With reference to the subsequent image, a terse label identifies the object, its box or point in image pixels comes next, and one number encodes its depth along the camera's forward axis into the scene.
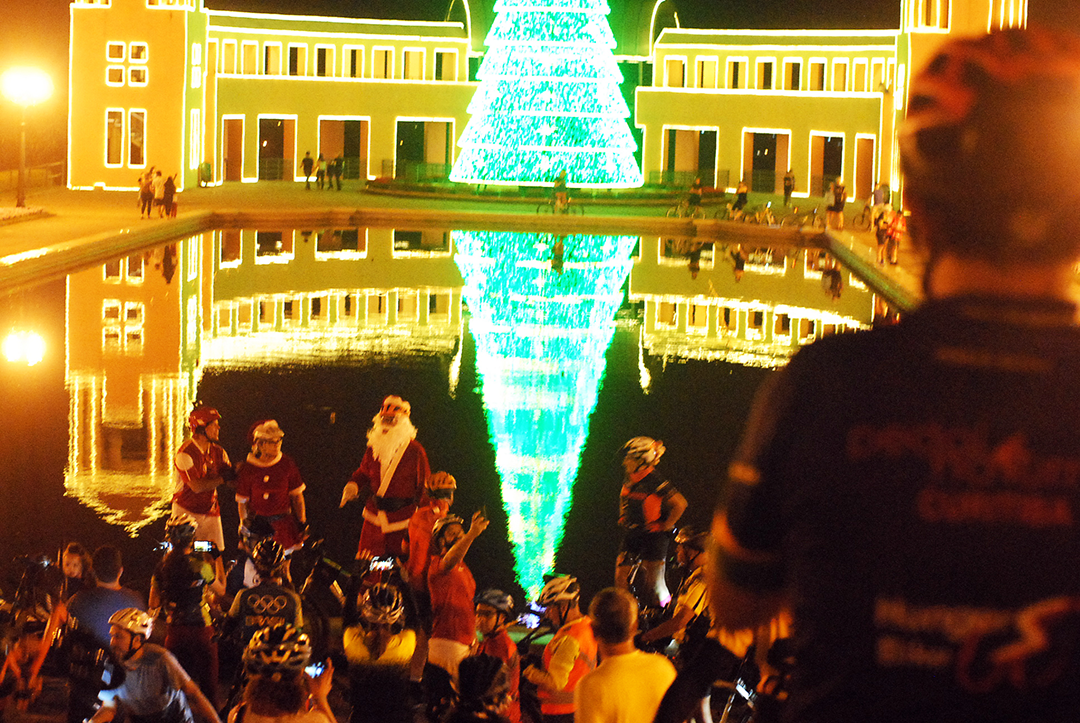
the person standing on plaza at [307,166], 57.06
